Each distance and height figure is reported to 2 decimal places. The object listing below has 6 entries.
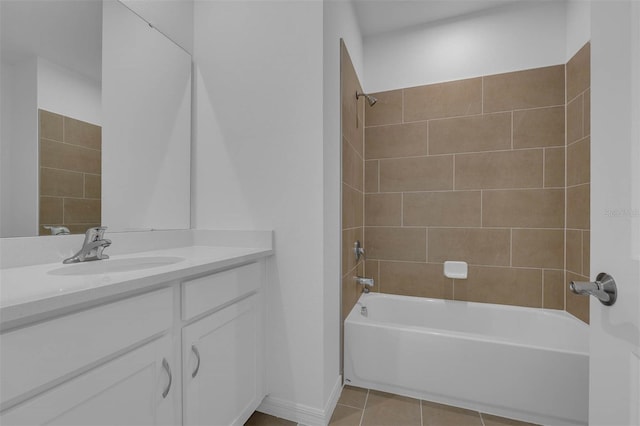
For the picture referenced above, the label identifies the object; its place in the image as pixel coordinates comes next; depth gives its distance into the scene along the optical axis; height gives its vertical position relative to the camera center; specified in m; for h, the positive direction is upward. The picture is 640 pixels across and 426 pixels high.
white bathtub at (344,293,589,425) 1.46 -0.85
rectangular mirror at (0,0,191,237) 1.05 +0.41
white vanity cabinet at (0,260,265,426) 0.63 -0.42
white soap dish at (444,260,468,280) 2.15 -0.43
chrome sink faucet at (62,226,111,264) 1.11 -0.14
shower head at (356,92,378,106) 2.20 +0.88
